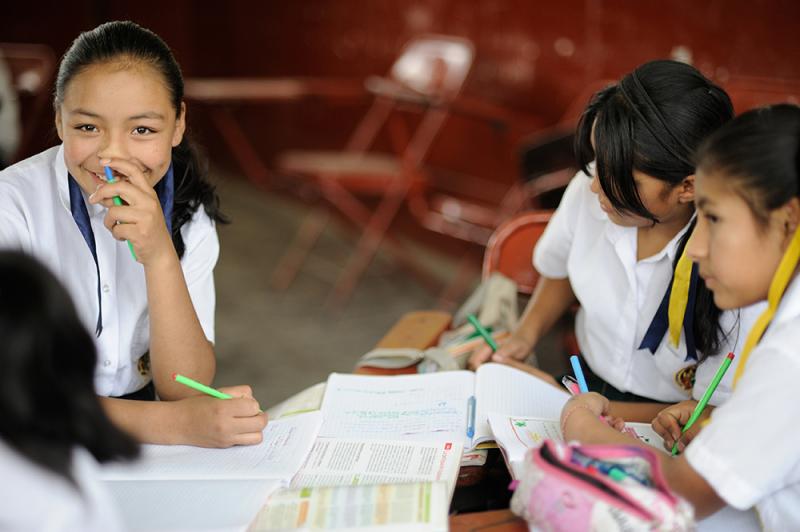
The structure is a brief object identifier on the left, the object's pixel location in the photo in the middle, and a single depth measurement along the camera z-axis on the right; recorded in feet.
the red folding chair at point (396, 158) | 11.55
